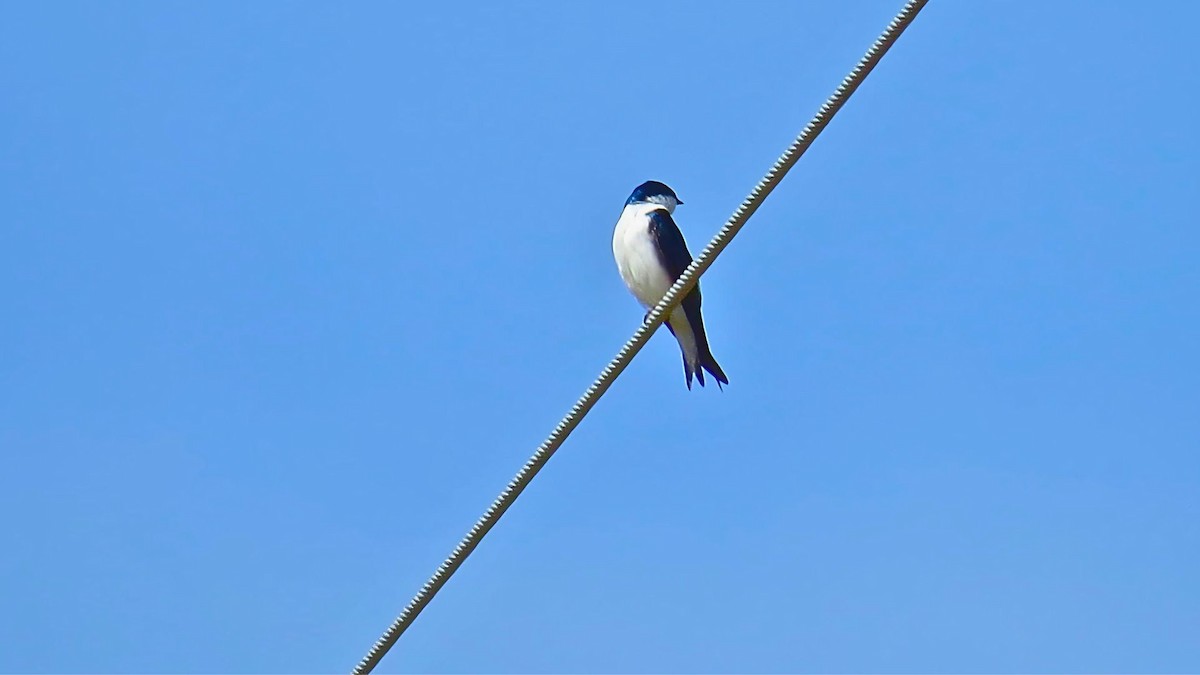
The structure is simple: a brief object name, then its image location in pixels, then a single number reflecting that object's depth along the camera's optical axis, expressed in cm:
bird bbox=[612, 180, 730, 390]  1853
